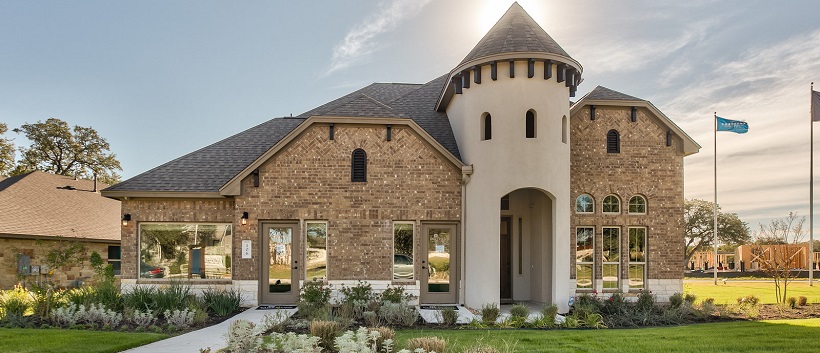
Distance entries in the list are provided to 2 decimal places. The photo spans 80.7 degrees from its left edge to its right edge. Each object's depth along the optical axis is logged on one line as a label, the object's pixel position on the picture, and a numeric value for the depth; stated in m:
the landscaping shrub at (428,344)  6.11
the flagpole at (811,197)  21.89
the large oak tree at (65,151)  32.28
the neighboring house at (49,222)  15.63
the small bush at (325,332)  7.04
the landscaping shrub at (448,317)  9.73
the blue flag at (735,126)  20.58
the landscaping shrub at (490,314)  10.19
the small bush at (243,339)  6.39
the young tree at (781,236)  14.99
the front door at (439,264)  12.84
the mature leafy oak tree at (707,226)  36.88
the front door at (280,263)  12.70
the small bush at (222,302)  11.23
